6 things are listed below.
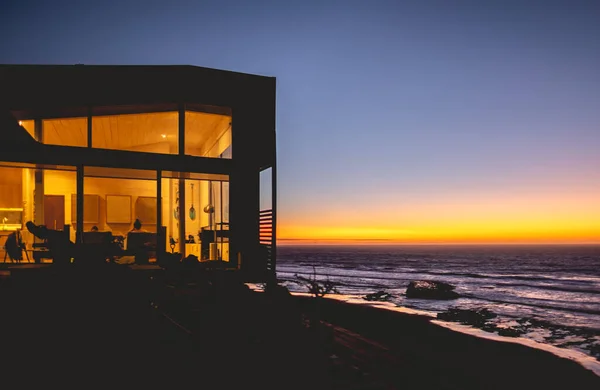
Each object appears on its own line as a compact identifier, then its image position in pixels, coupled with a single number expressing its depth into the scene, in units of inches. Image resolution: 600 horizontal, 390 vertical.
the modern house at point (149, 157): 422.9
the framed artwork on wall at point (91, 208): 477.8
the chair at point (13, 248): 356.8
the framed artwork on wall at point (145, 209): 494.0
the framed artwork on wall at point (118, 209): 496.1
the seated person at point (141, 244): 410.6
